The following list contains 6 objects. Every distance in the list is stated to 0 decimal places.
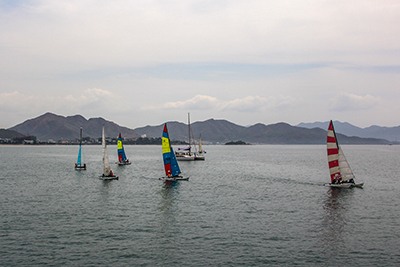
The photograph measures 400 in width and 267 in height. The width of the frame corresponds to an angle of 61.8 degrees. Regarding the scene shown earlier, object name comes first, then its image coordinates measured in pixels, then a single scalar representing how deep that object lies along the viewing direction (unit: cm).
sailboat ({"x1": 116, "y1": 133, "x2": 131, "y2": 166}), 11778
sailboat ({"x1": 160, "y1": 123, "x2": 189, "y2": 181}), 6712
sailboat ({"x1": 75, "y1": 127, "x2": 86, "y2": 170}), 9871
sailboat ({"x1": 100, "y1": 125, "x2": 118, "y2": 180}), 7356
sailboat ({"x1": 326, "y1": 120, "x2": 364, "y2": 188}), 6144
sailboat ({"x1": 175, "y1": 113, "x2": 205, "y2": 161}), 14712
